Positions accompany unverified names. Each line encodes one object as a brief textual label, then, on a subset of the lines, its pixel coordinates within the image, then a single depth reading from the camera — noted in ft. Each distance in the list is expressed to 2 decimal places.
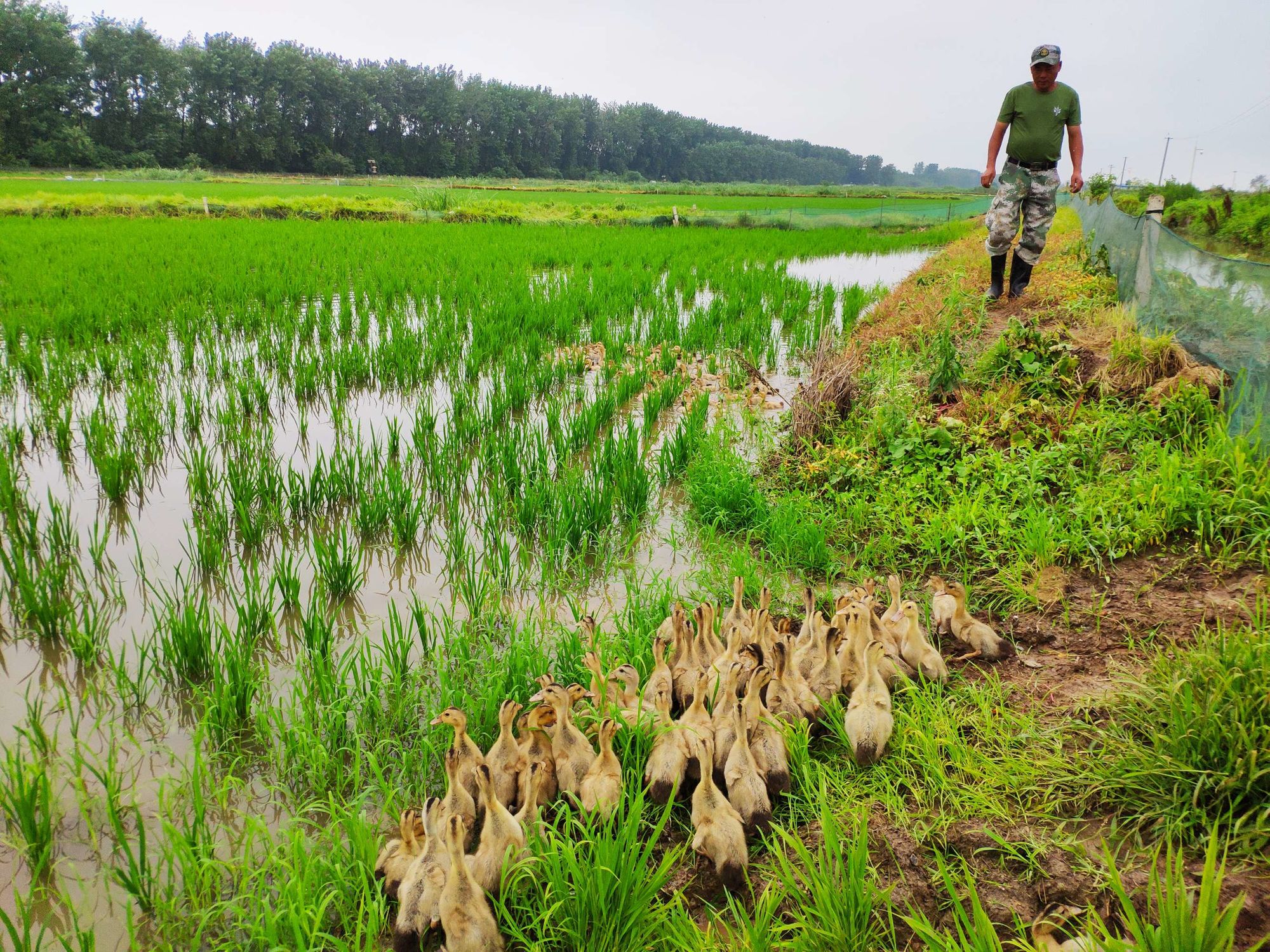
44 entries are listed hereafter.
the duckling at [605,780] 6.33
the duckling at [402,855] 5.78
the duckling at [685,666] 7.86
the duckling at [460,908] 5.21
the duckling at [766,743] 6.86
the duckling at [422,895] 5.41
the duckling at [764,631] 7.98
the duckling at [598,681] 7.30
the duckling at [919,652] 8.20
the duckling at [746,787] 6.49
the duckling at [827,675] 7.91
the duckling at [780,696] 7.36
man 20.36
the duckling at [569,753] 6.72
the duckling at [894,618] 8.43
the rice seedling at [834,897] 5.24
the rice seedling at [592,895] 5.42
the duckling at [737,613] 8.62
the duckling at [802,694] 7.48
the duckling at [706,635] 8.06
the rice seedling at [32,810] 5.95
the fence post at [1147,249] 18.34
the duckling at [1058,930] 4.85
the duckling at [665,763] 6.68
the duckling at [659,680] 7.58
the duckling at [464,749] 6.39
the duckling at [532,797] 6.15
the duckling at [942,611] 9.10
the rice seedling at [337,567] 10.03
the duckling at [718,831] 6.04
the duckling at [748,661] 7.49
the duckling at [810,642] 8.14
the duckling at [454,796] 5.96
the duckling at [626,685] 7.53
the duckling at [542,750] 6.70
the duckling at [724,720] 6.94
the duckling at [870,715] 7.13
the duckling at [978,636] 8.71
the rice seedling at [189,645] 8.14
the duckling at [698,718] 6.85
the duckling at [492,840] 5.76
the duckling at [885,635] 8.17
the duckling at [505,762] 6.64
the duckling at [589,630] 8.86
